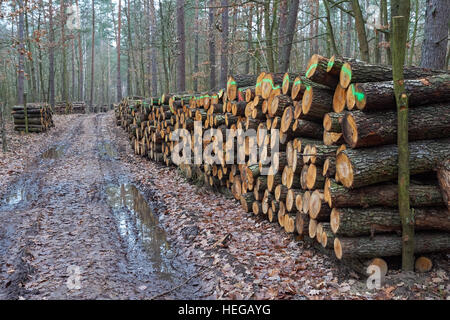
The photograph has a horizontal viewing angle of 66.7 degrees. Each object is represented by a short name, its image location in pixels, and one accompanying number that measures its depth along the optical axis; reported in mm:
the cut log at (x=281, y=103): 5863
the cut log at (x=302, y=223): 5199
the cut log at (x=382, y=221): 4281
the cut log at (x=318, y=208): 4703
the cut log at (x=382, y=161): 4168
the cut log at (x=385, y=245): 4266
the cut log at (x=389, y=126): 4180
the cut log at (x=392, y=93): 4186
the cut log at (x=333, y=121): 4668
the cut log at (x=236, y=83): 7602
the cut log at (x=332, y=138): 4664
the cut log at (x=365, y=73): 4438
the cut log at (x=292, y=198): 5391
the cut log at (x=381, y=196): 4281
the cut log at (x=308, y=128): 5402
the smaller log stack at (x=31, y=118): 17938
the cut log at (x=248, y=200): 6945
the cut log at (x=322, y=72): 4682
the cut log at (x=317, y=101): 5004
